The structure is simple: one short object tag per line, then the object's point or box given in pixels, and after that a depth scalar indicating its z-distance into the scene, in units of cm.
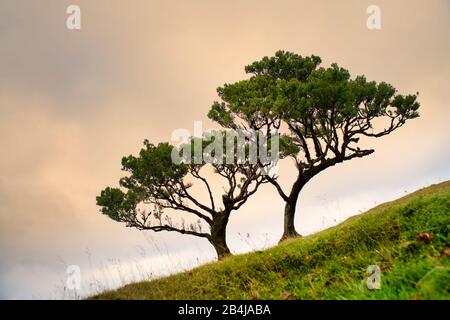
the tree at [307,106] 2478
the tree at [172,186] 2680
